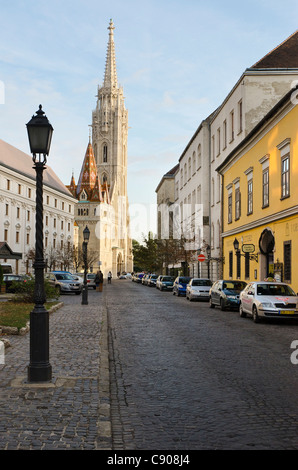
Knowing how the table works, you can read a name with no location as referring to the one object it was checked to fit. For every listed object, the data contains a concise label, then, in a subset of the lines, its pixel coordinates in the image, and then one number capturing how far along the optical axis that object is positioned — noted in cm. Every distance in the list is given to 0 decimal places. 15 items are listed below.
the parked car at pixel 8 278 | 3644
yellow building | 2283
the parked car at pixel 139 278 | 8353
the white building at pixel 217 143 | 3344
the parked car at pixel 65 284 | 3797
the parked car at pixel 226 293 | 2298
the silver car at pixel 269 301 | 1731
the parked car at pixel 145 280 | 6888
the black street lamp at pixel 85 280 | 2569
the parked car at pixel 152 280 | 6246
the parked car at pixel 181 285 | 3747
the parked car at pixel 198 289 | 3084
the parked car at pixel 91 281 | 4877
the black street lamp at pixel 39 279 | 762
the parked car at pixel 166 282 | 4847
